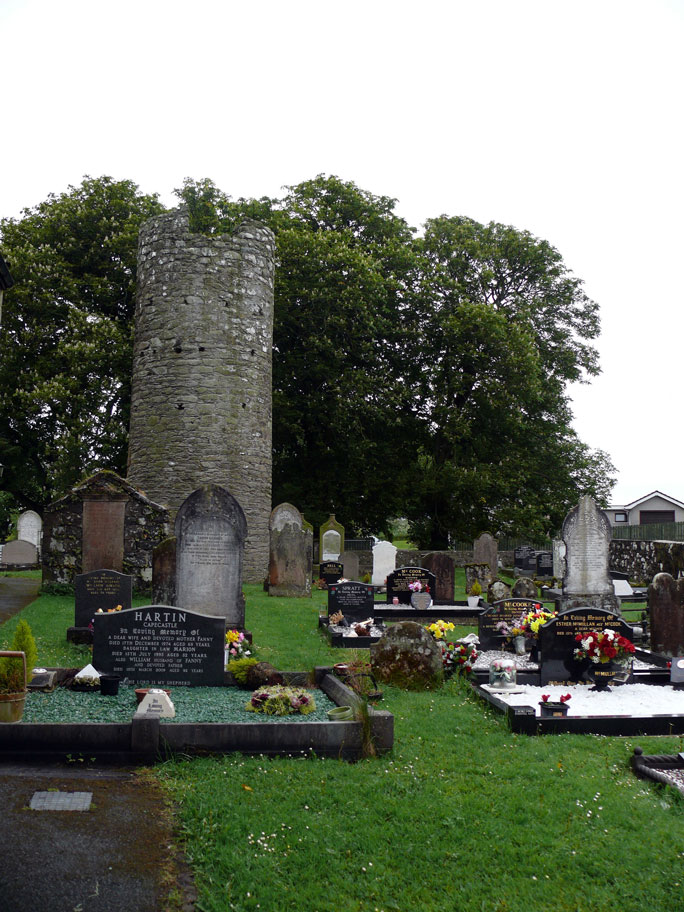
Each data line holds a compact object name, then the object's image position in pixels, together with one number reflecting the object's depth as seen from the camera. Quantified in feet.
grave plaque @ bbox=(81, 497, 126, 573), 44.19
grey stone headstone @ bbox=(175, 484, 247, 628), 34.47
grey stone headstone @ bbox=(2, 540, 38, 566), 77.16
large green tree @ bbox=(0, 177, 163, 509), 76.33
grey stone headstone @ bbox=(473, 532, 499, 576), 71.72
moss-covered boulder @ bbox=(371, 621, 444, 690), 28.99
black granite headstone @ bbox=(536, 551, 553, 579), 78.59
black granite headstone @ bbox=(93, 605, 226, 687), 26.30
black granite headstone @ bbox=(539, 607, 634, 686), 30.19
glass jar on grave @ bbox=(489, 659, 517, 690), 29.07
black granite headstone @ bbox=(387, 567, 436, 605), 51.06
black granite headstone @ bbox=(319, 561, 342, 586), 62.95
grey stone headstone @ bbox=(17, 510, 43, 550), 82.23
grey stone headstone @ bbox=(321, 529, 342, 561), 69.77
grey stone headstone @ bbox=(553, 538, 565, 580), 72.28
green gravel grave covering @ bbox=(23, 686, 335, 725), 21.95
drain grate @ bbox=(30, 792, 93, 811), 16.01
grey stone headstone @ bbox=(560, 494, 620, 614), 48.26
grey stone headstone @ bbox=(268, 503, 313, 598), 56.29
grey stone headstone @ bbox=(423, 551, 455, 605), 52.95
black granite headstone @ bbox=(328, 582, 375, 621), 43.78
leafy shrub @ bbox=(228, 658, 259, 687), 26.25
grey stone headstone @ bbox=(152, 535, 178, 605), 38.40
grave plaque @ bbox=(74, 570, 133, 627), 36.01
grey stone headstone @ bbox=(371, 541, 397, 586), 63.41
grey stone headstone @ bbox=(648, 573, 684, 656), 36.37
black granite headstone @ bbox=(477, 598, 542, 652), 37.09
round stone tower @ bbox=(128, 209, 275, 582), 63.93
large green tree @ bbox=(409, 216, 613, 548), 86.94
